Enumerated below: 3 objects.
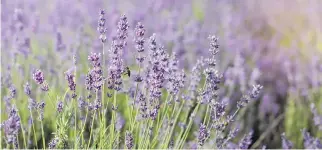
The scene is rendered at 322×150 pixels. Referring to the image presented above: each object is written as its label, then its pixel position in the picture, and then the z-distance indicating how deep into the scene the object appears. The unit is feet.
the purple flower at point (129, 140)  9.55
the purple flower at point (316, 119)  13.82
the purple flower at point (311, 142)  12.54
